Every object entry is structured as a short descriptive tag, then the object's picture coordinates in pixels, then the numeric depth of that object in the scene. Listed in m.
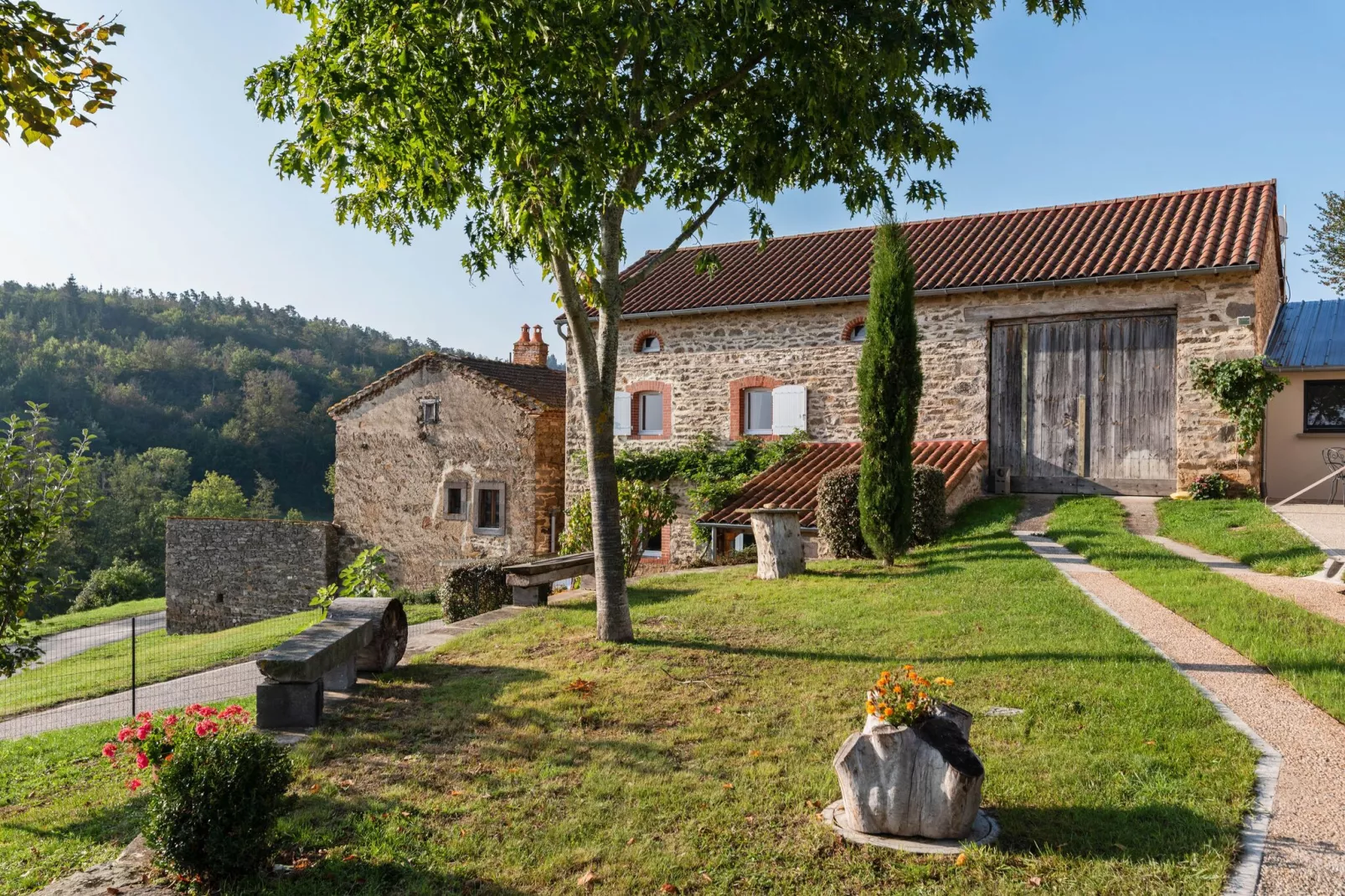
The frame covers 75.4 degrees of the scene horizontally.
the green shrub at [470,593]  11.66
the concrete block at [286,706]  6.13
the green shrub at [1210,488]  13.44
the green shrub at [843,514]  12.18
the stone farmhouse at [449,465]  19.41
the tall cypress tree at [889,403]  10.99
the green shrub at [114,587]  31.41
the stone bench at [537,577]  10.34
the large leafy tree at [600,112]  6.73
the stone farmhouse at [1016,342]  13.80
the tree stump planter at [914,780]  3.88
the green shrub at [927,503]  12.06
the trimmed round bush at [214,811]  3.82
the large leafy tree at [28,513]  5.76
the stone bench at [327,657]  6.11
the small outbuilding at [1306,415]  14.49
